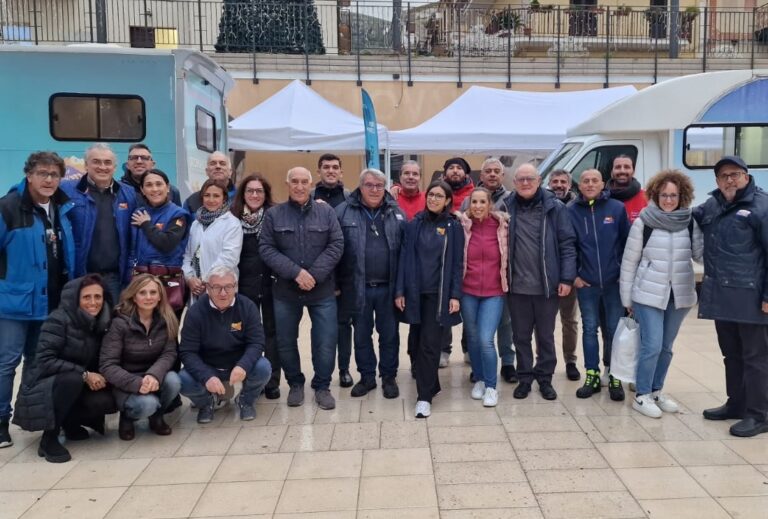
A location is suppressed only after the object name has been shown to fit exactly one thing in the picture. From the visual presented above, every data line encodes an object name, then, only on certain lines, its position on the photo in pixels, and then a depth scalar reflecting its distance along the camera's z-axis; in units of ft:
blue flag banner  33.40
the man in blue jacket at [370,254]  16.16
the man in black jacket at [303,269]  15.40
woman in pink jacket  15.83
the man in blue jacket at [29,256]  13.60
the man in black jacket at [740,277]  13.57
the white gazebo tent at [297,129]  35.88
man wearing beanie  18.61
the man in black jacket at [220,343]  14.46
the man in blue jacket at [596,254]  15.98
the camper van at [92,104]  23.34
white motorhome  26.50
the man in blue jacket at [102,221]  14.99
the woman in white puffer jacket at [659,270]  14.66
